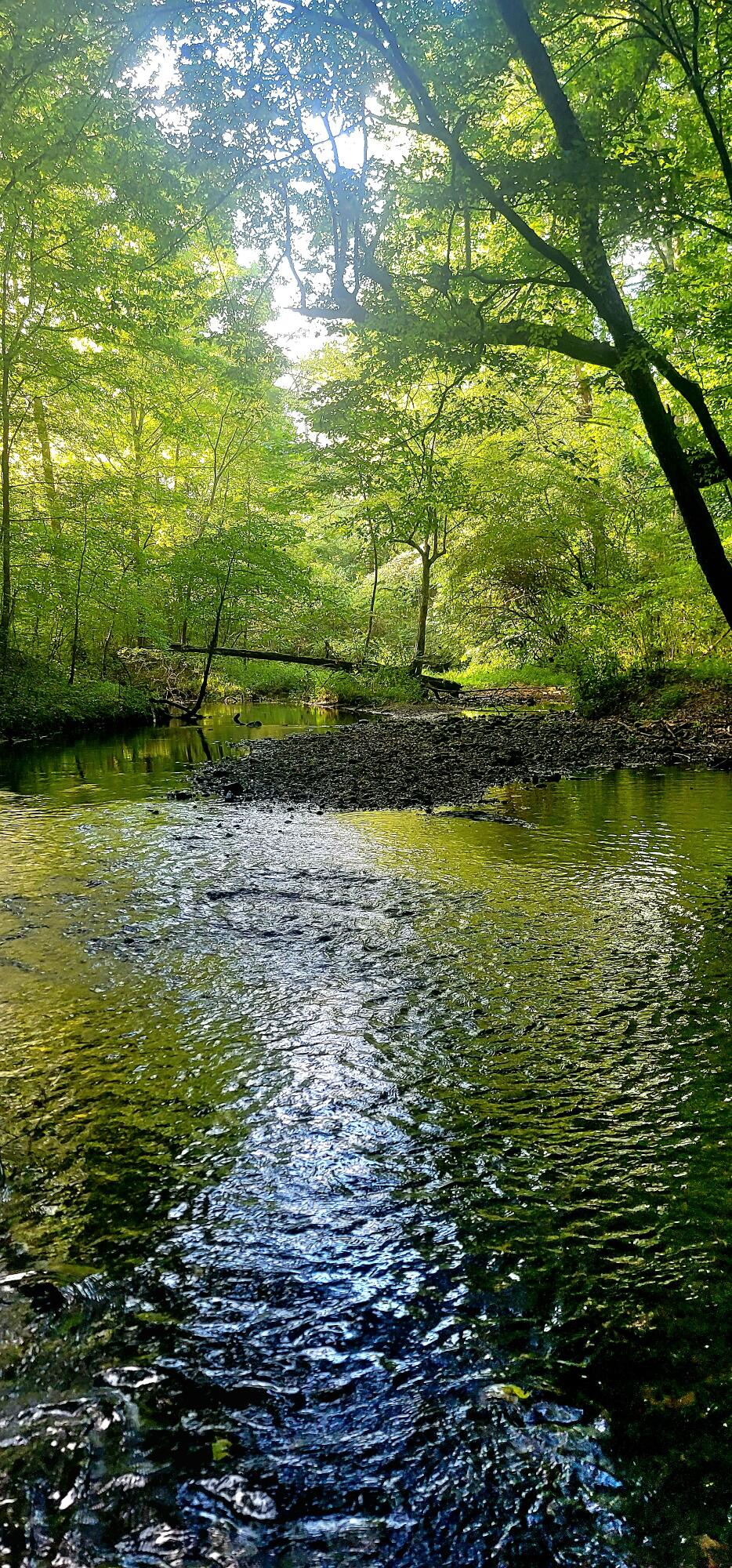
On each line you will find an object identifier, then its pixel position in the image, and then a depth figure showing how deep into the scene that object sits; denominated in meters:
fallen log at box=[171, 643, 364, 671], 20.45
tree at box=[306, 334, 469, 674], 7.75
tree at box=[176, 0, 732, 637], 5.14
